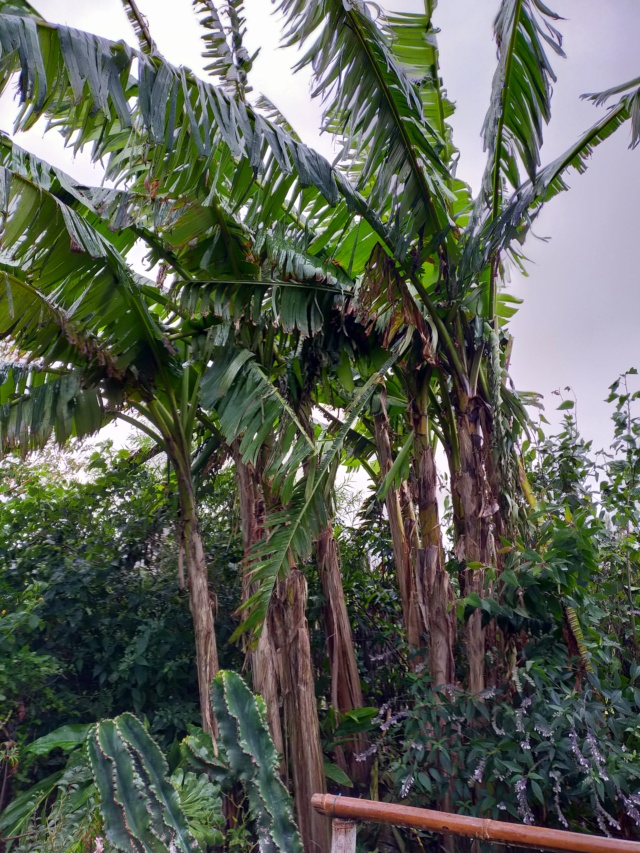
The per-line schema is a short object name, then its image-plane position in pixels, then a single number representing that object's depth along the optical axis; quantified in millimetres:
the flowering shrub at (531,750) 3062
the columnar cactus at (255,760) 3170
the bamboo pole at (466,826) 1702
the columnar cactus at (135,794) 2977
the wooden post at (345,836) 2076
